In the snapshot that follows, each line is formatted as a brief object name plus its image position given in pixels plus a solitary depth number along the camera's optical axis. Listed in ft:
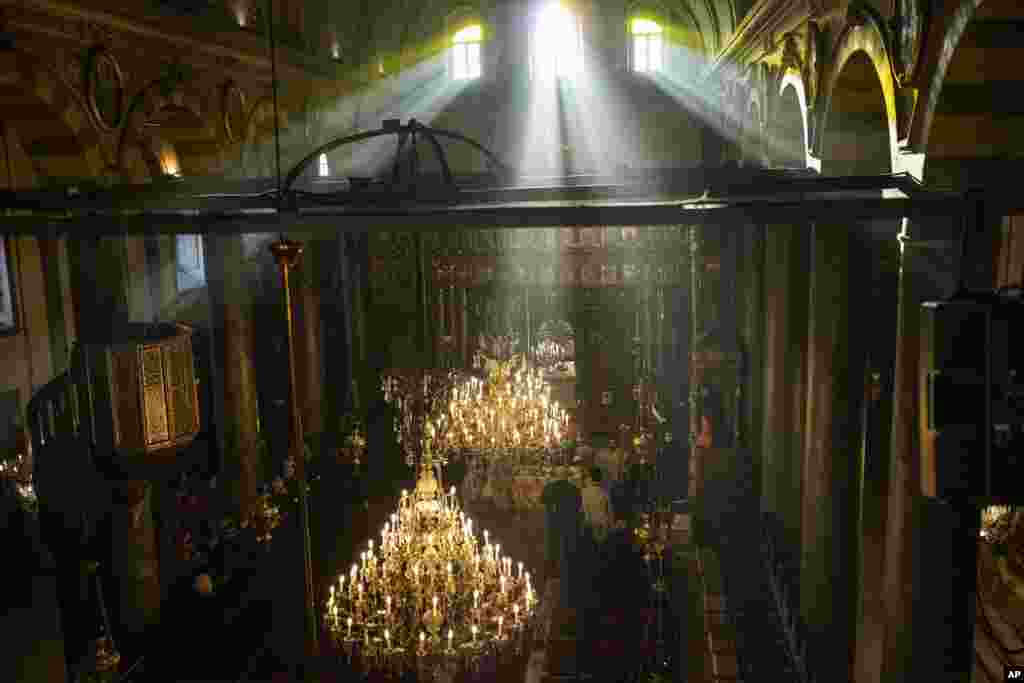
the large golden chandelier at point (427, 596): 20.45
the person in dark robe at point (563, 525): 32.68
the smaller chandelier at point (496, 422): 32.40
